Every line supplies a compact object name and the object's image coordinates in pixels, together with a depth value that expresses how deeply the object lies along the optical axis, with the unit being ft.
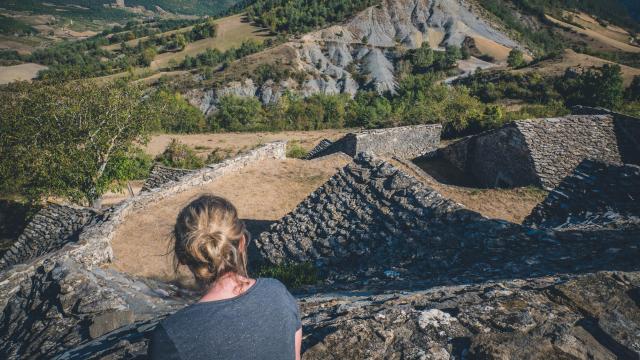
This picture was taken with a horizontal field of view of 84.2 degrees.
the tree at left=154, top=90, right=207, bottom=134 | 118.88
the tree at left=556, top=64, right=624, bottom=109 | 90.22
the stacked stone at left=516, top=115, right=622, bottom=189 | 42.93
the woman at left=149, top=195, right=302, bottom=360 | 6.45
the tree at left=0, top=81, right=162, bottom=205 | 45.60
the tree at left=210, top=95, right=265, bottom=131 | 120.82
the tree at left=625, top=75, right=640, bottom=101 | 99.19
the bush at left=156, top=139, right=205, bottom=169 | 79.20
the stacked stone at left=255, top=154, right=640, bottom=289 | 15.56
